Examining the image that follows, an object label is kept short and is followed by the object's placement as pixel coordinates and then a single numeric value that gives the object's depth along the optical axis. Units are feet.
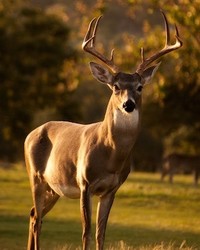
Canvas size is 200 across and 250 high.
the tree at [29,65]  179.52
